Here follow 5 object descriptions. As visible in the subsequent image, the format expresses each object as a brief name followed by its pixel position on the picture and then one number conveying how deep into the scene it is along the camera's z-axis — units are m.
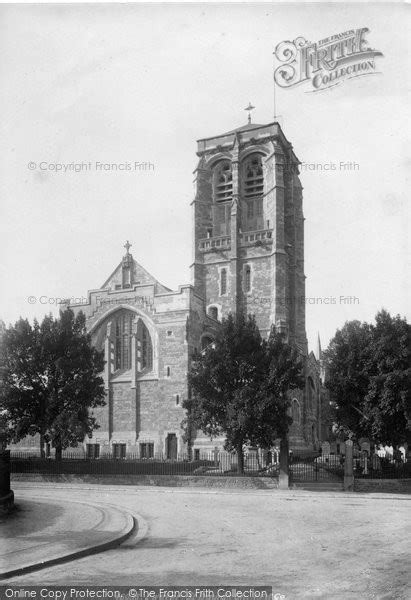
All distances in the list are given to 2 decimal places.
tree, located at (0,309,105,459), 30.94
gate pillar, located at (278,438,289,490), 24.78
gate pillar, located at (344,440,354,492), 23.96
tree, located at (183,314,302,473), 26.00
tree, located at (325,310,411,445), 26.66
